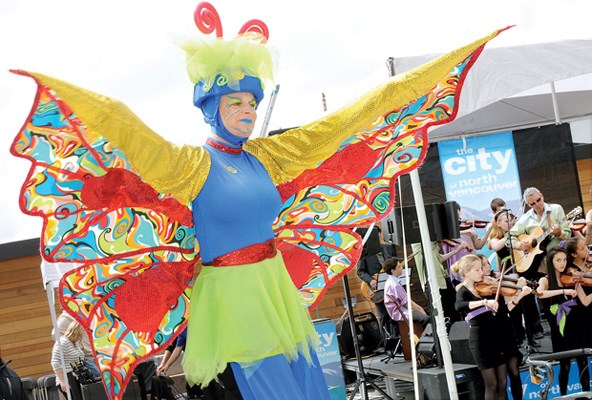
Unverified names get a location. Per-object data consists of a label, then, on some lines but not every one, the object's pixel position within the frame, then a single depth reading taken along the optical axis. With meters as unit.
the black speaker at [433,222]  5.84
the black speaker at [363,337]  9.45
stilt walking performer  2.90
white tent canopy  5.24
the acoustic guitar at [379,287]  8.91
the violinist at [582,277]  6.76
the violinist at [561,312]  6.66
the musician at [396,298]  8.00
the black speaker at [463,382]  6.43
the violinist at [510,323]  6.18
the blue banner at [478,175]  8.56
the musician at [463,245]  8.26
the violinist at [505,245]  7.65
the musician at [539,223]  7.98
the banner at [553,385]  6.76
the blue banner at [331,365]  7.59
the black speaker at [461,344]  6.79
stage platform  6.48
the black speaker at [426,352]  6.94
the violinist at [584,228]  7.91
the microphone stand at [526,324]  7.78
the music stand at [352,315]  6.82
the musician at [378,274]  8.70
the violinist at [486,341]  6.11
